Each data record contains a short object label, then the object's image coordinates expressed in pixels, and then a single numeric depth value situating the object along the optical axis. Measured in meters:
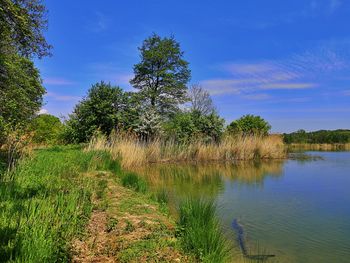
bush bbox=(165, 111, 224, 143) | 18.09
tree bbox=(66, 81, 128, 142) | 15.72
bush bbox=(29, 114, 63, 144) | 21.09
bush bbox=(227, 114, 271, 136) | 25.37
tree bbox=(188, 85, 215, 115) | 31.16
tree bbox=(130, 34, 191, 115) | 23.75
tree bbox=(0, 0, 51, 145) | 6.46
